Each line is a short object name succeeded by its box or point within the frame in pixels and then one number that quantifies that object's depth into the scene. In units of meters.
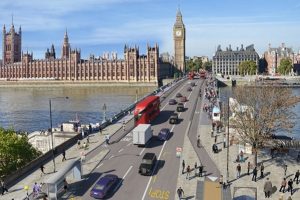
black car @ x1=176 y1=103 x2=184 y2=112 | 73.56
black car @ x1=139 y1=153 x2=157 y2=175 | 36.61
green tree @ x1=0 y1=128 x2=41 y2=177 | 41.31
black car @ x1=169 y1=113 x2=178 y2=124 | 61.22
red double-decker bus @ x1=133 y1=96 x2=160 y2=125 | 56.03
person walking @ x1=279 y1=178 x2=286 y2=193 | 32.47
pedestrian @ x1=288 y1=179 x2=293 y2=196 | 32.38
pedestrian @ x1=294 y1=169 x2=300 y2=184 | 34.69
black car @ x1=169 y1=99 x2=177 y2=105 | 83.43
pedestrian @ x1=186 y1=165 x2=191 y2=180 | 36.22
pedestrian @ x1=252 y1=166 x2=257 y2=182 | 35.31
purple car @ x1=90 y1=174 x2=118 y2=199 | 31.01
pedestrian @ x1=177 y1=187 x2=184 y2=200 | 30.94
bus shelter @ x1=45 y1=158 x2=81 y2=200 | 30.30
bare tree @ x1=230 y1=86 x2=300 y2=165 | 40.38
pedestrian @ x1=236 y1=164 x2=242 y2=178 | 36.22
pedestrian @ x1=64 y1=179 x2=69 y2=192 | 32.84
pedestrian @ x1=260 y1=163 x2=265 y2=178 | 36.32
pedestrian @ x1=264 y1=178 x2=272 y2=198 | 31.52
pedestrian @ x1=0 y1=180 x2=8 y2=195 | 32.91
